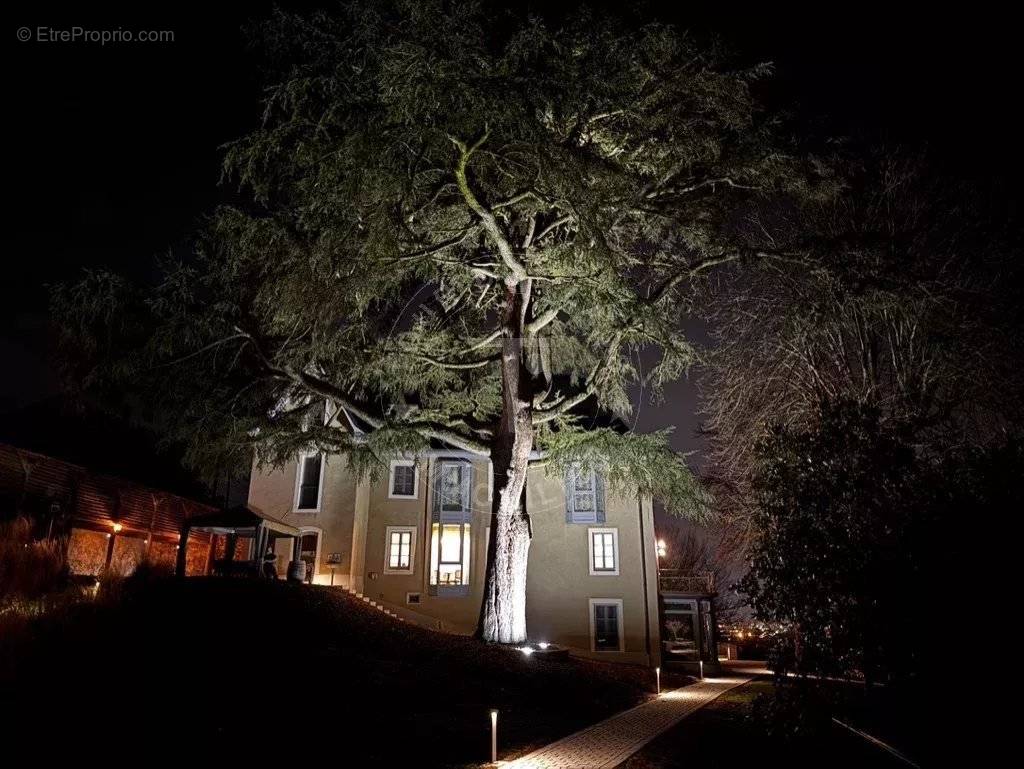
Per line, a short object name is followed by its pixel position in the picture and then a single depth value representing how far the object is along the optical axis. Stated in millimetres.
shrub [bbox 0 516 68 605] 6945
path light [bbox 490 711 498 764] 7648
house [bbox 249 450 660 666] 23172
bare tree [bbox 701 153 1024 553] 12688
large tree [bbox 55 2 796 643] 11336
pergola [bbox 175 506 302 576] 18547
